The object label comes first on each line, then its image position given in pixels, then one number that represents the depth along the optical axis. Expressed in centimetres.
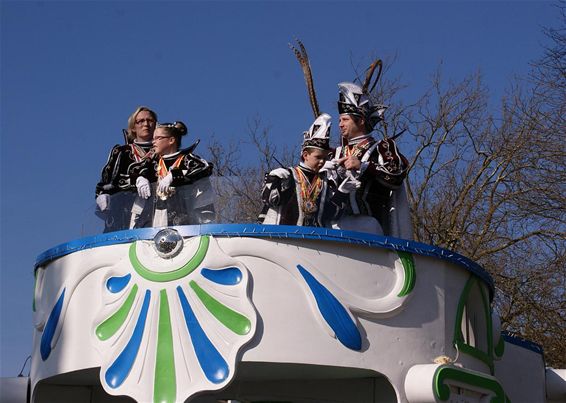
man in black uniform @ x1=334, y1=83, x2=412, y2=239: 1272
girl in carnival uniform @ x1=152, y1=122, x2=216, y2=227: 1219
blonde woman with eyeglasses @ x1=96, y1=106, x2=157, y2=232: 1256
